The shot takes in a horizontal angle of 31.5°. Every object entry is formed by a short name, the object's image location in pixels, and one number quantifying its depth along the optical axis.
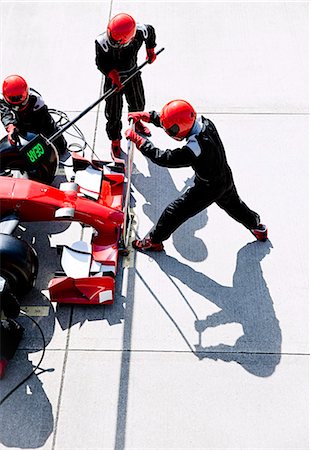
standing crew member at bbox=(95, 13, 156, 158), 4.84
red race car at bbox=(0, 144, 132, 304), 4.55
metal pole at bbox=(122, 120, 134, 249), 5.00
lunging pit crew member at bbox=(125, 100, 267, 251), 4.15
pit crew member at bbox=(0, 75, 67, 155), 4.98
